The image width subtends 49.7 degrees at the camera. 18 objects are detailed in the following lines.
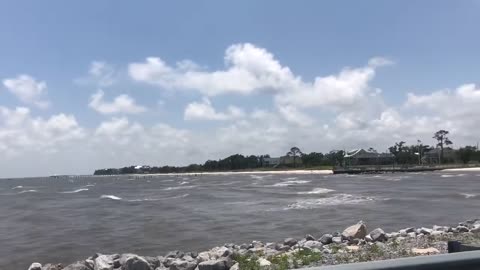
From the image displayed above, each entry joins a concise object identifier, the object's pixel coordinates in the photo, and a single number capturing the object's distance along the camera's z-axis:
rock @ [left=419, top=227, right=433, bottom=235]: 16.67
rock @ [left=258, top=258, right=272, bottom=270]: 10.40
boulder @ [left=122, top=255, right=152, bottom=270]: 12.02
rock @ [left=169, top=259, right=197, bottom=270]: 12.17
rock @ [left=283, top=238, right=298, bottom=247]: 15.77
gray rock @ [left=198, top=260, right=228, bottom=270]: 10.98
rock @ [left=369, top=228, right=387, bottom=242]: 15.10
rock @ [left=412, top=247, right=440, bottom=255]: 10.92
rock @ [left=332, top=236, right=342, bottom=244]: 15.36
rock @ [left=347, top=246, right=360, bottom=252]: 12.52
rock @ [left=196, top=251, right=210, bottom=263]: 12.98
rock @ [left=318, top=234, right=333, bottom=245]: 15.72
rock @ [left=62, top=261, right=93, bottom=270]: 12.93
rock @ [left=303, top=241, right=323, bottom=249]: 14.51
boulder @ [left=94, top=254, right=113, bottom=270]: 12.80
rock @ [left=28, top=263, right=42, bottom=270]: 13.47
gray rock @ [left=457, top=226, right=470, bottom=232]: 16.41
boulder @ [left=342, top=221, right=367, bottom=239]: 15.75
